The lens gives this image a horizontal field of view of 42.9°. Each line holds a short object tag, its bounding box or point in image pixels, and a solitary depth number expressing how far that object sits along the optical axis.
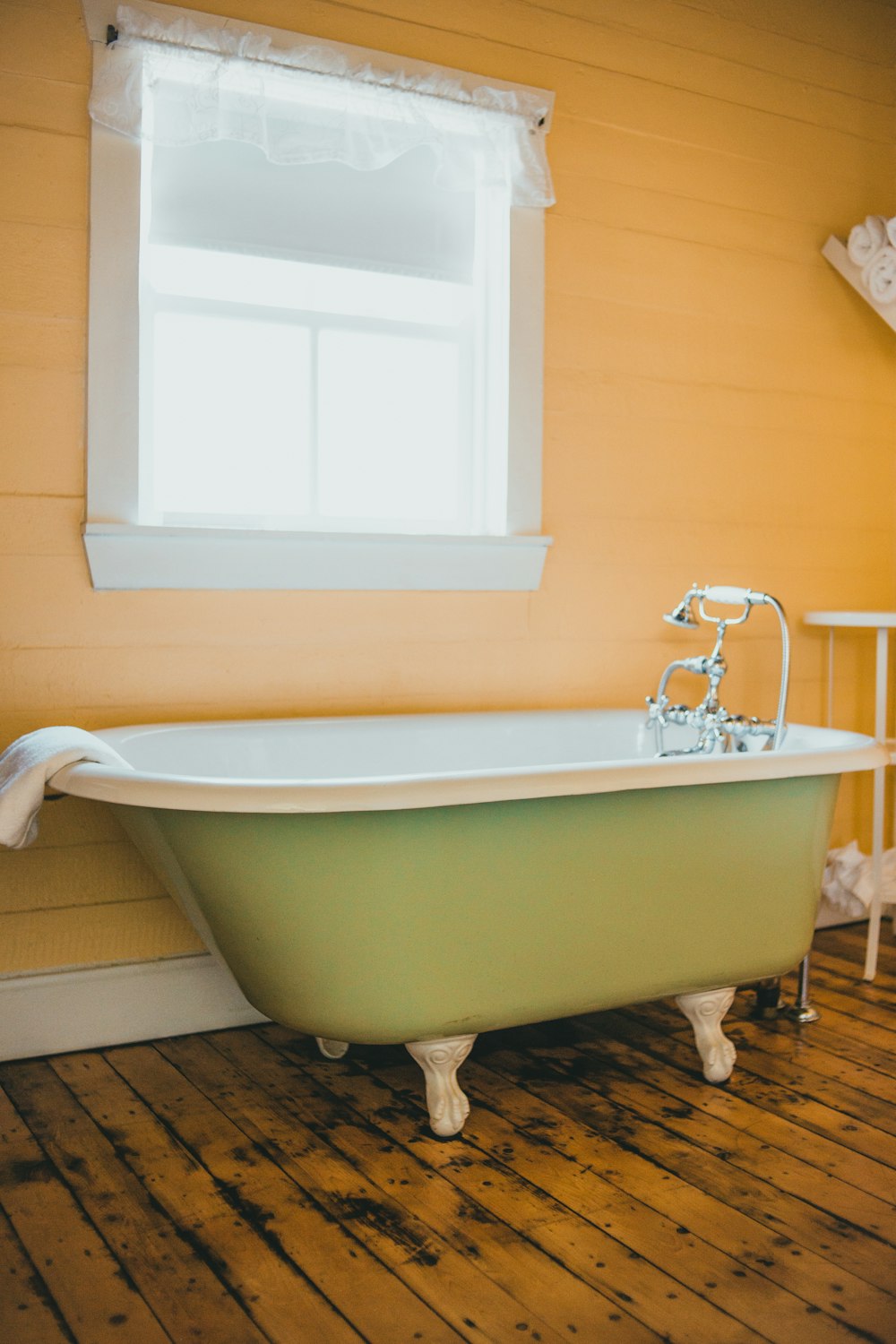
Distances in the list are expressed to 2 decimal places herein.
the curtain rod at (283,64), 2.23
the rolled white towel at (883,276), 2.97
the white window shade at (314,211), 2.46
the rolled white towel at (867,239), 3.00
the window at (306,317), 2.30
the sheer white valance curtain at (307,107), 2.27
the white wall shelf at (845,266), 3.07
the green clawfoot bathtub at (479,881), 1.69
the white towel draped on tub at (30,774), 1.66
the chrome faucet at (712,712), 2.49
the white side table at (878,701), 2.74
